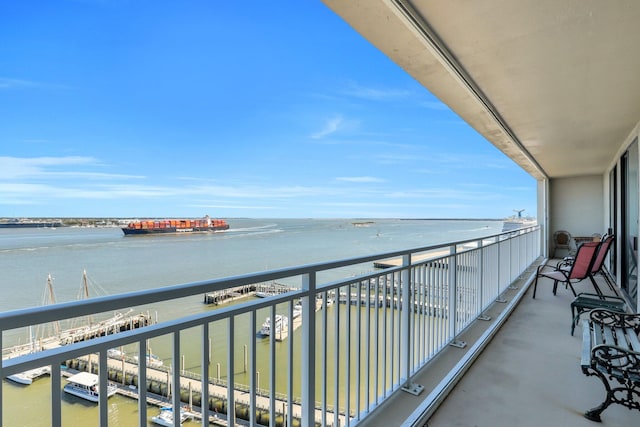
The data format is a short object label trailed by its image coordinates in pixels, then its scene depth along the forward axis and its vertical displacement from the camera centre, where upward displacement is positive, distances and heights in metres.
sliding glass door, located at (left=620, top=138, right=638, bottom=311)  3.70 -0.15
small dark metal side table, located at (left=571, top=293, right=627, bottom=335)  3.09 -0.94
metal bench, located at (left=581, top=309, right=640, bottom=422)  1.63 -0.85
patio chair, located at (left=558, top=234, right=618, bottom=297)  4.16 -0.69
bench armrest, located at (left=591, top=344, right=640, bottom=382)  1.61 -0.82
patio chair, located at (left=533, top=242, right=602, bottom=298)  4.08 -0.72
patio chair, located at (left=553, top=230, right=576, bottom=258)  7.98 -0.82
